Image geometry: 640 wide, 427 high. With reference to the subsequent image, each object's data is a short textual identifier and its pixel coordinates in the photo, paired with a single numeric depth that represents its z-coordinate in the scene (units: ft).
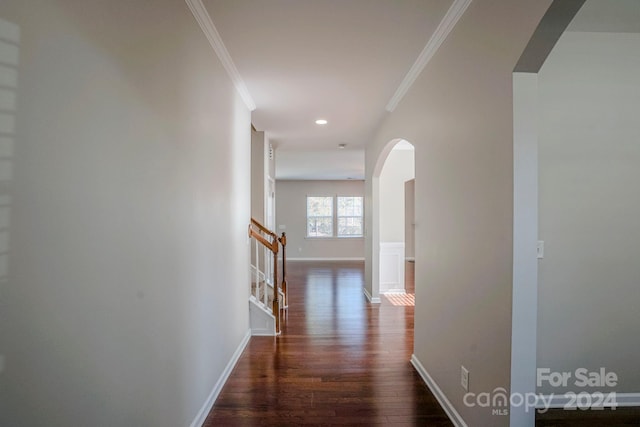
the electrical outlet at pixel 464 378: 6.02
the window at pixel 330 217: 35.45
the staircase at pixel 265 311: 11.75
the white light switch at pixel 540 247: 5.52
